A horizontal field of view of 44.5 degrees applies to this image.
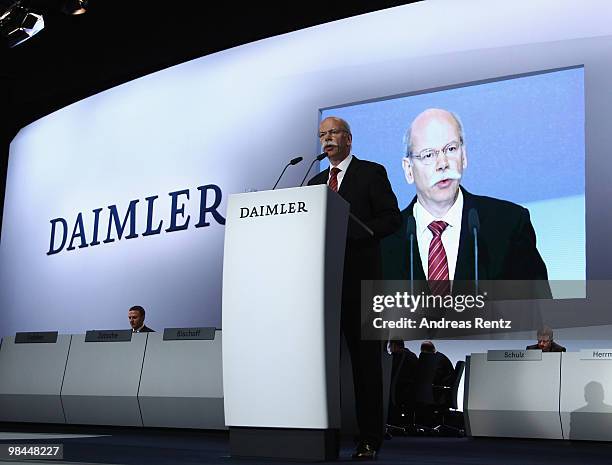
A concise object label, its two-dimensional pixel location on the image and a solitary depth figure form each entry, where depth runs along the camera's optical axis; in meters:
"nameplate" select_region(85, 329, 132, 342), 5.23
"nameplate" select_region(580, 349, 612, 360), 4.73
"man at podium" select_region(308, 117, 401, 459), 2.62
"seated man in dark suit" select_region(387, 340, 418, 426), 6.01
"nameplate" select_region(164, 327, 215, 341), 4.95
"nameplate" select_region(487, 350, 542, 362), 4.97
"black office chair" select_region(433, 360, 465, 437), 5.90
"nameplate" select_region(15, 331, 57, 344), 5.45
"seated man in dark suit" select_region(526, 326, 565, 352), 5.60
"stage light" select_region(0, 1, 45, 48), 6.87
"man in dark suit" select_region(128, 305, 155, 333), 5.93
